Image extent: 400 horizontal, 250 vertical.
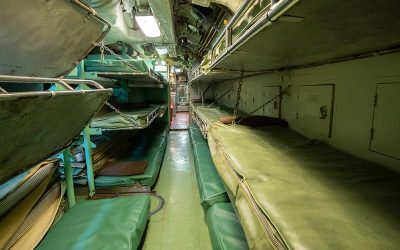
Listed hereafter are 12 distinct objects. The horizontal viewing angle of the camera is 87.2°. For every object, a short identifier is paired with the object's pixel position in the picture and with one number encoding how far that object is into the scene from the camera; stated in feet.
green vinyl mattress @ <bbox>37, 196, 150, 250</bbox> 5.54
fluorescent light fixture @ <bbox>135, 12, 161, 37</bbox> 11.42
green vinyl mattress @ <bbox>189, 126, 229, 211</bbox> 7.27
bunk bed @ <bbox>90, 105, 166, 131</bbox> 9.41
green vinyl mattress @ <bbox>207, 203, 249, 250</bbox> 5.05
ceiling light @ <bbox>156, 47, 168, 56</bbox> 20.95
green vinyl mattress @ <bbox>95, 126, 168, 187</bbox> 9.84
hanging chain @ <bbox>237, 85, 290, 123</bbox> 8.43
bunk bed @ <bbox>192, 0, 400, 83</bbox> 2.26
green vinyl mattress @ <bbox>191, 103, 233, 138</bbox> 10.71
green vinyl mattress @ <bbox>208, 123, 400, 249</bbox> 2.41
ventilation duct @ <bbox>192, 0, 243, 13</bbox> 9.39
